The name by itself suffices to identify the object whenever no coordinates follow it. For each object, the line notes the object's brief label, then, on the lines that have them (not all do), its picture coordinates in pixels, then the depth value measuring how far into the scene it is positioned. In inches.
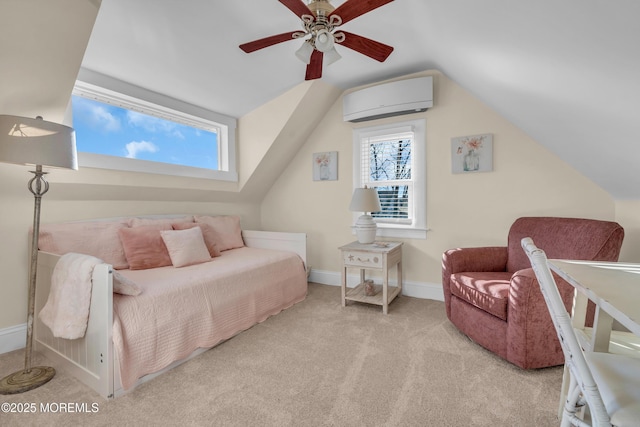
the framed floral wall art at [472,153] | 110.6
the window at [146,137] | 94.7
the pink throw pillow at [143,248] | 94.3
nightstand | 107.0
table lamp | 115.4
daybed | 62.9
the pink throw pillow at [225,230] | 127.8
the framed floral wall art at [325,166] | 141.3
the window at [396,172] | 123.9
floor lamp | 60.2
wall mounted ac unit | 114.7
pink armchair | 67.6
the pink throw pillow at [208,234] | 113.9
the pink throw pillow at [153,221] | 105.3
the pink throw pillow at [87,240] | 84.3
